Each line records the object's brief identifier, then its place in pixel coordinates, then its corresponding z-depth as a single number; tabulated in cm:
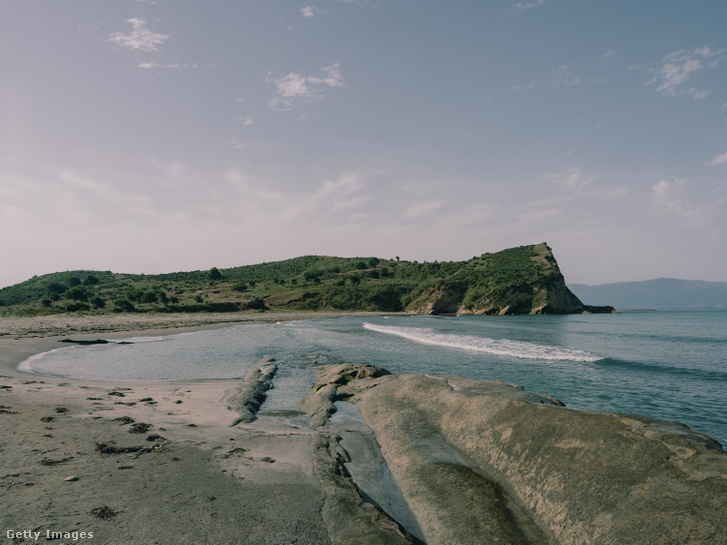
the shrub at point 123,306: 6625
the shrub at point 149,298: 7525
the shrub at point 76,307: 6072
